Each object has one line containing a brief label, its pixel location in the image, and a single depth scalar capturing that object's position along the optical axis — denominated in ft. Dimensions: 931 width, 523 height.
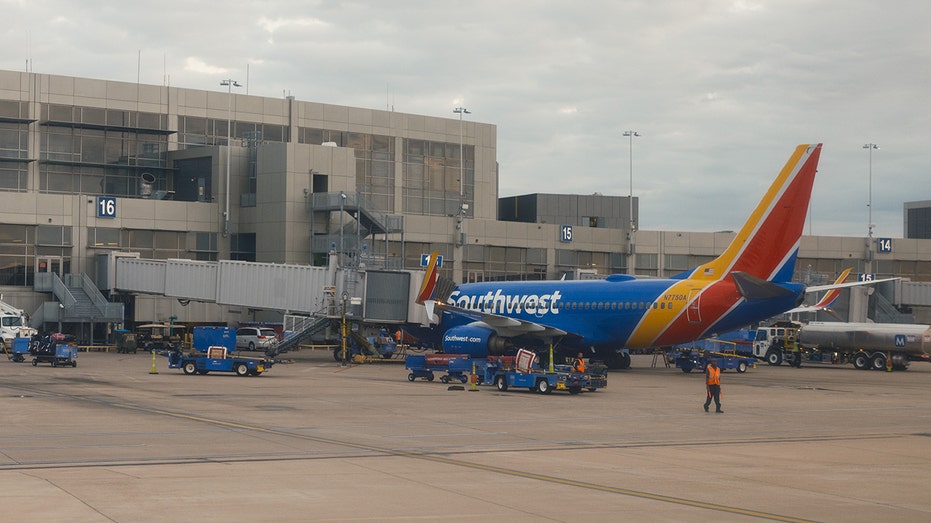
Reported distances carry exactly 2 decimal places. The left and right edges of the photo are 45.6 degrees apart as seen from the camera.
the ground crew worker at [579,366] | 142.92
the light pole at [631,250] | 335.88
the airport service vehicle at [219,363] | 162.91
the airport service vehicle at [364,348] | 220.43
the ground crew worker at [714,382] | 112.16
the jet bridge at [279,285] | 213.87
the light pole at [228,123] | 293.43
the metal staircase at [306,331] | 216.95
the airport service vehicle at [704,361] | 187.93
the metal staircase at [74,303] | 257.14
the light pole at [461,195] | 314.96
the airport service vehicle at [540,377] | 134.41
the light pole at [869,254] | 352.90
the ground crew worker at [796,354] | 226.99
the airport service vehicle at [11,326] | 227.40
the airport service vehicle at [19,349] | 195.62
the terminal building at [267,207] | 271.49
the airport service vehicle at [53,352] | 180.96
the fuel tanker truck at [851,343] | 205.77
